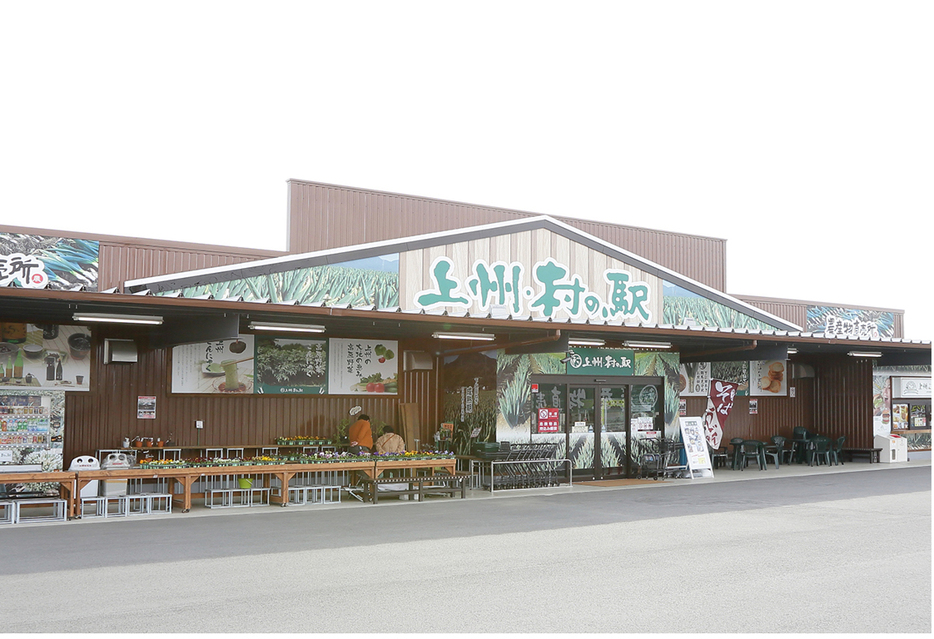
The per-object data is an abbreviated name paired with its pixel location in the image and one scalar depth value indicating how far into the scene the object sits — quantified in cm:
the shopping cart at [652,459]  1662
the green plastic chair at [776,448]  2013
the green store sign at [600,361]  1650
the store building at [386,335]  1297
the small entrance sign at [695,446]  1695
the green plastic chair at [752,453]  1902
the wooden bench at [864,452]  2080
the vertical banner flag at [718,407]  1912
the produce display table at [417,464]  1320
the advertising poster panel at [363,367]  1541
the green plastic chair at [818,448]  2048
